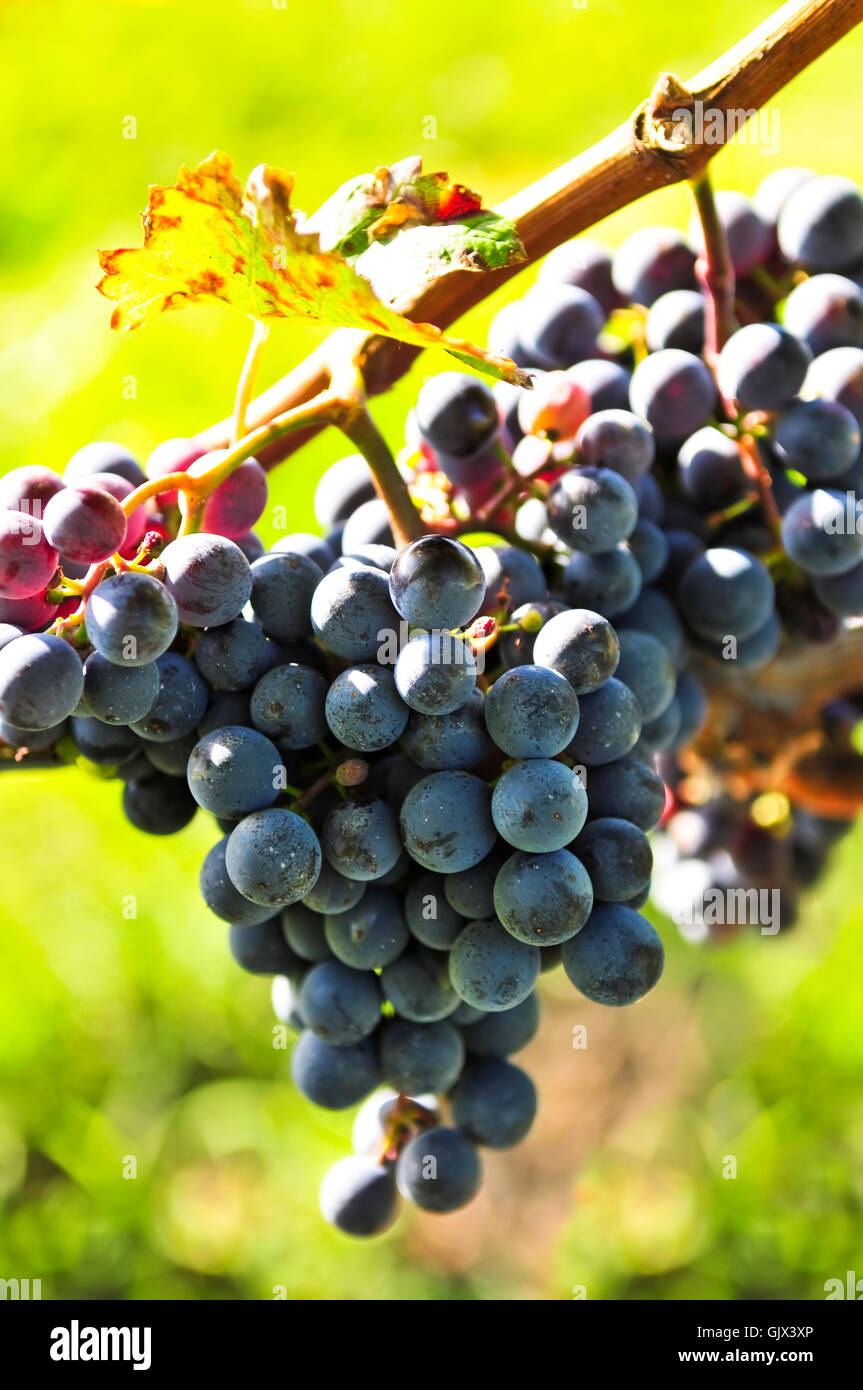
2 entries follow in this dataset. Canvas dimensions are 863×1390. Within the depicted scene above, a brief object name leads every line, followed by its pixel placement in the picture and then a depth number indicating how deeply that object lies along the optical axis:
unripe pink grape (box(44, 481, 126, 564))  0.44
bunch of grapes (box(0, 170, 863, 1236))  0.45
